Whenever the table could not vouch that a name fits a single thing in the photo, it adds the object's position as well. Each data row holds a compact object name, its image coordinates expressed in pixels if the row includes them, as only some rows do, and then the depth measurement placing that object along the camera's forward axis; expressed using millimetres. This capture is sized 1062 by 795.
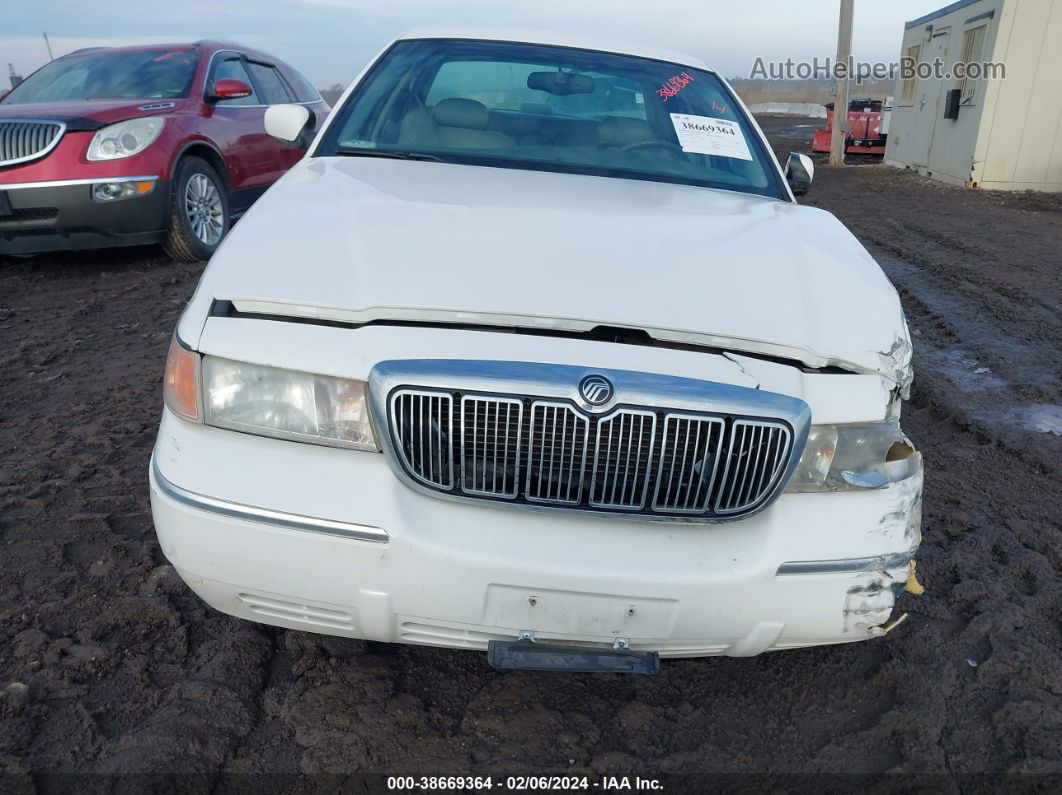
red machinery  21406
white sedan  1657
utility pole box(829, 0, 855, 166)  17672
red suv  5570
